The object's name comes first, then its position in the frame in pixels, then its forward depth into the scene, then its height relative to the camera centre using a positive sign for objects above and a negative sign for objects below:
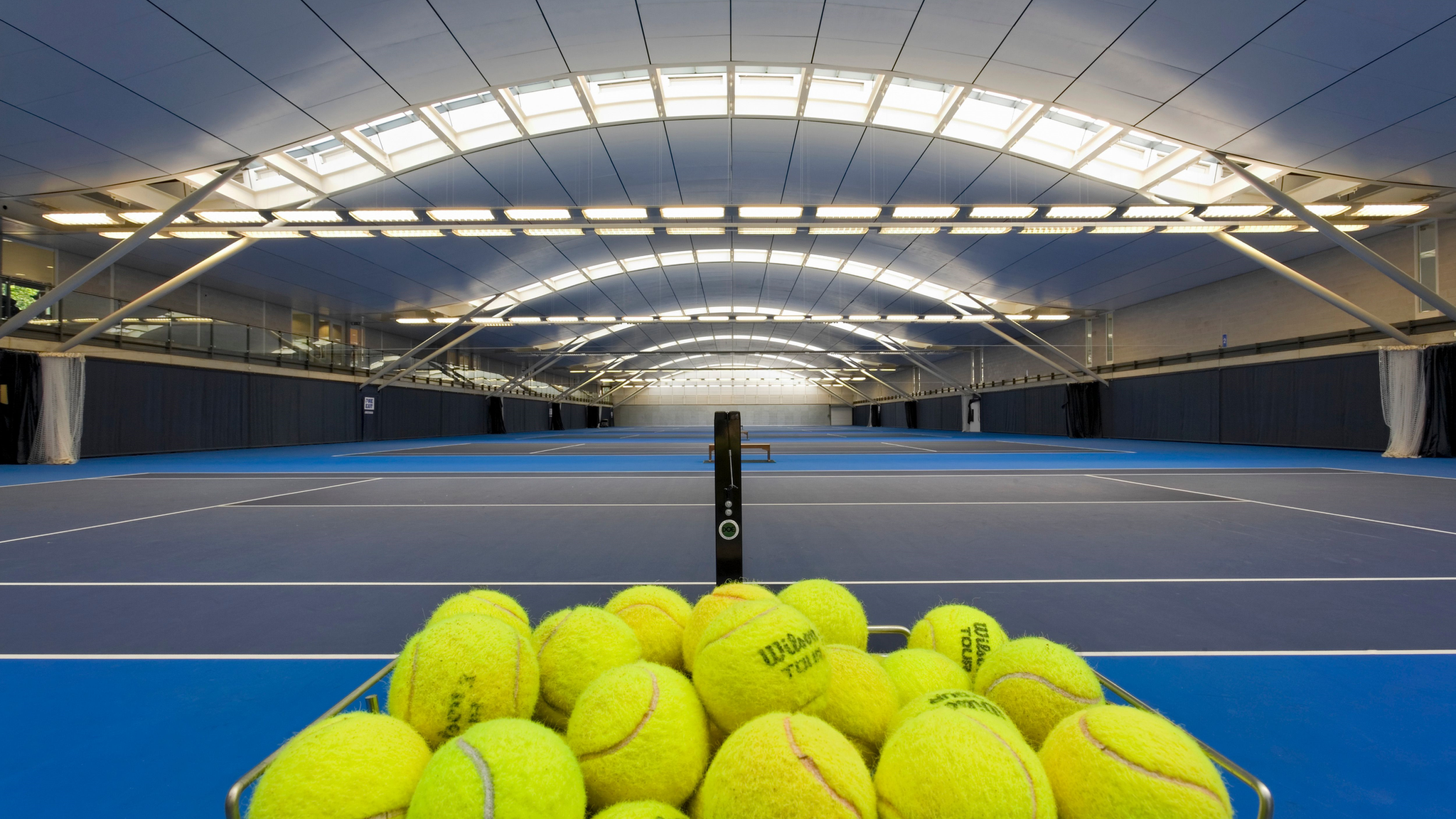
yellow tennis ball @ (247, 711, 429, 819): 0.20 -0.13
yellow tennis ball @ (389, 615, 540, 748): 0.26 -0.12
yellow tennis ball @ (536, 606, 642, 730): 0.29 -0.12
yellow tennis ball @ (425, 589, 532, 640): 0.34 -0.12
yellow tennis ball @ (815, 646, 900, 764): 0.26 -0.13
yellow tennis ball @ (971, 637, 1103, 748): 0.27 -0.13
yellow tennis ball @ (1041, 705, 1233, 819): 0.20 -0.13
